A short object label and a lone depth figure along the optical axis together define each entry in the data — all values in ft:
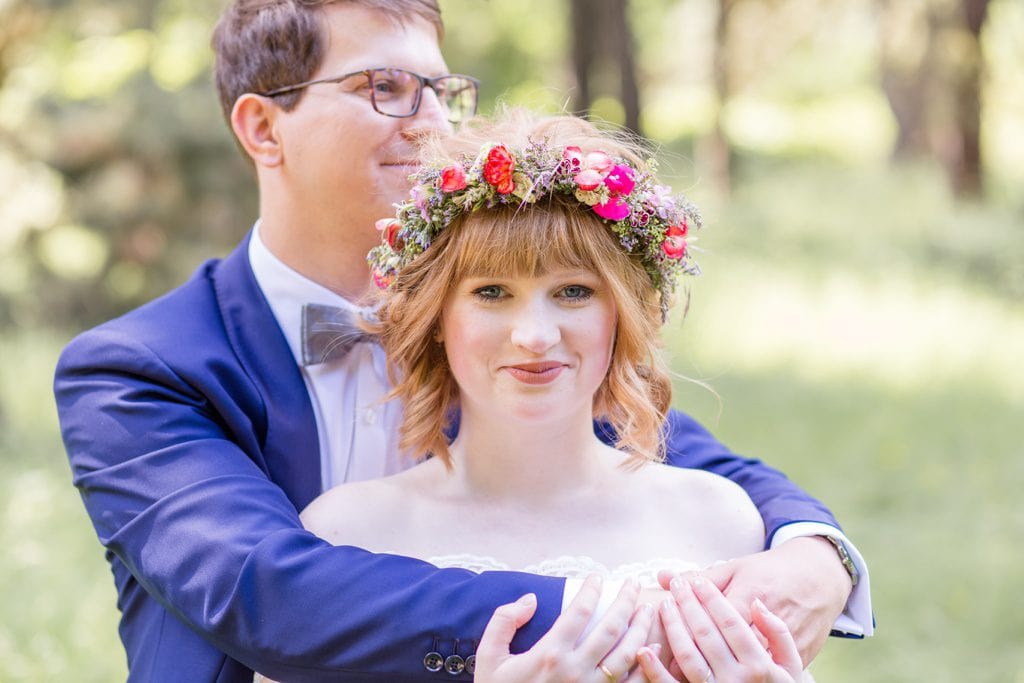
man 8.00
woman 8.62
